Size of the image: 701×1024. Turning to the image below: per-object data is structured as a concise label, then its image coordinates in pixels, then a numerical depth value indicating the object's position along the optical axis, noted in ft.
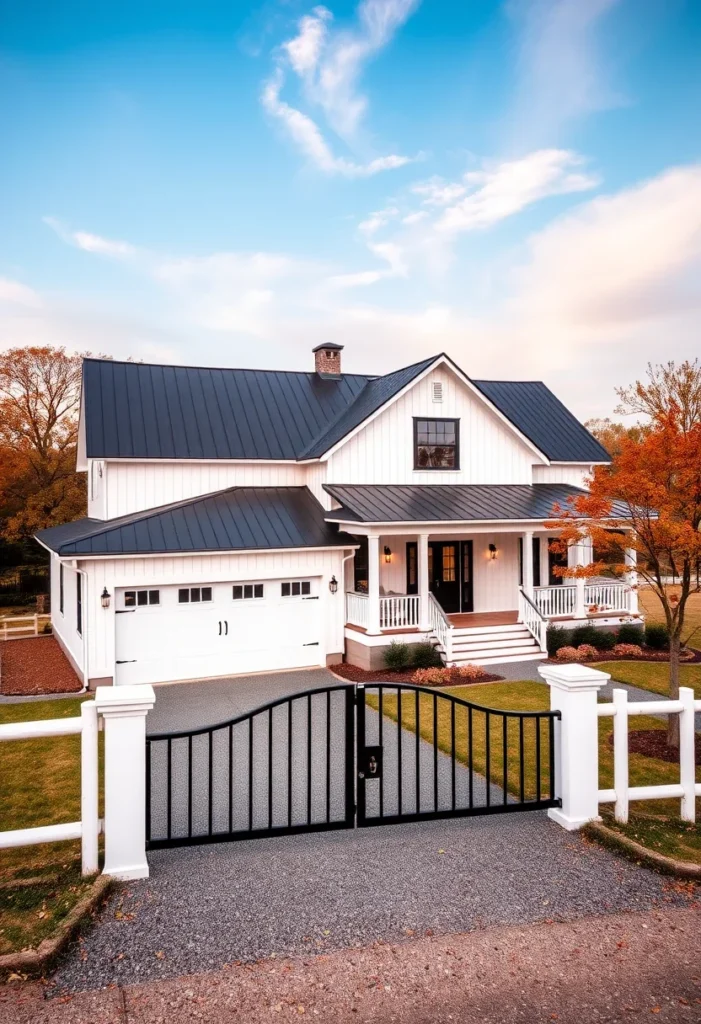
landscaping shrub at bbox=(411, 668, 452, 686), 45.98
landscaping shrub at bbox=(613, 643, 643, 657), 55.36
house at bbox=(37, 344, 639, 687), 47.65
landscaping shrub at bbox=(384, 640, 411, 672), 49.49
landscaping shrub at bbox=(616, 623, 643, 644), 58.54
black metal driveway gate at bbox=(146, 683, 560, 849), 18.80
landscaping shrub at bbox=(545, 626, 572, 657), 55.21
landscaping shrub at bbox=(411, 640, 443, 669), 50.01
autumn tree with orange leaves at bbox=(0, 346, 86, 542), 94.94
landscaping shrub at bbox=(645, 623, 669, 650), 58.08
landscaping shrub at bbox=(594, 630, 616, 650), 56.80
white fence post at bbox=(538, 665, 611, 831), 19.52
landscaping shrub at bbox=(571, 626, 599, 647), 56.54
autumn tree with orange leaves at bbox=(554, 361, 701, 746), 31.53
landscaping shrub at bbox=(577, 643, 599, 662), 53.36
